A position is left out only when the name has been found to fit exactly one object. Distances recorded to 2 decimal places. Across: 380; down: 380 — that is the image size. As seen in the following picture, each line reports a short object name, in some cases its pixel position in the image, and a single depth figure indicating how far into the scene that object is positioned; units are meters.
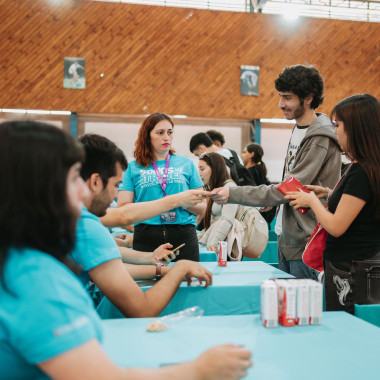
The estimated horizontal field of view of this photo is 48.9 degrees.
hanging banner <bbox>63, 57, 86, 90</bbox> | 8.35
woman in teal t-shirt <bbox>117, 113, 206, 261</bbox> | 2.82
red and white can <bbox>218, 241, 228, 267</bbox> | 2.56
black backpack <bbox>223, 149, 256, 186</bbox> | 4.47
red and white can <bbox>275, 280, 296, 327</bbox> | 1.39
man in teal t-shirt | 1.43
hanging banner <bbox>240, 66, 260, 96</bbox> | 9.01
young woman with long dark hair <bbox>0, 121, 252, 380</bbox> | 0.74
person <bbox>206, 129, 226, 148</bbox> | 5.49
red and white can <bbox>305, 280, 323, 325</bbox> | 1.41
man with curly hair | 2.32
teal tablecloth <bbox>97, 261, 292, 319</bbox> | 1.90
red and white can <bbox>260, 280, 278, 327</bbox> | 1.39
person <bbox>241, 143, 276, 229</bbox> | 5.71
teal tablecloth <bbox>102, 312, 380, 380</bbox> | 1.10
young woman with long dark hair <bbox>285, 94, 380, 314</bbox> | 1.78
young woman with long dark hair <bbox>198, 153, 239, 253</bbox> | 3.28
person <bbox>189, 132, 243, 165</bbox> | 4.62
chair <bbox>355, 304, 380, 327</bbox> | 1.62
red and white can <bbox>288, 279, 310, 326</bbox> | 1.40
